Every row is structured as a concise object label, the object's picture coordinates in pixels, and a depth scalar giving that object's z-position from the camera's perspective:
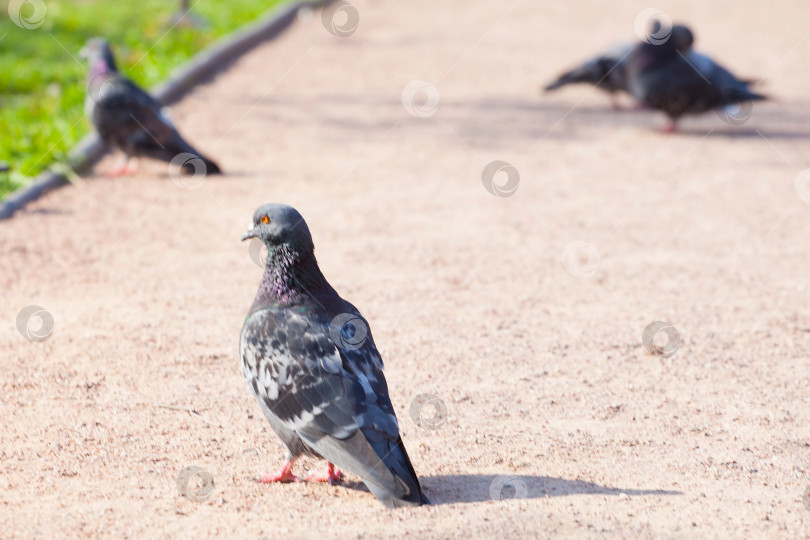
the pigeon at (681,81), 19.14
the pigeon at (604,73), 20.44
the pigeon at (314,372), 6.69
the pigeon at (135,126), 15.87
